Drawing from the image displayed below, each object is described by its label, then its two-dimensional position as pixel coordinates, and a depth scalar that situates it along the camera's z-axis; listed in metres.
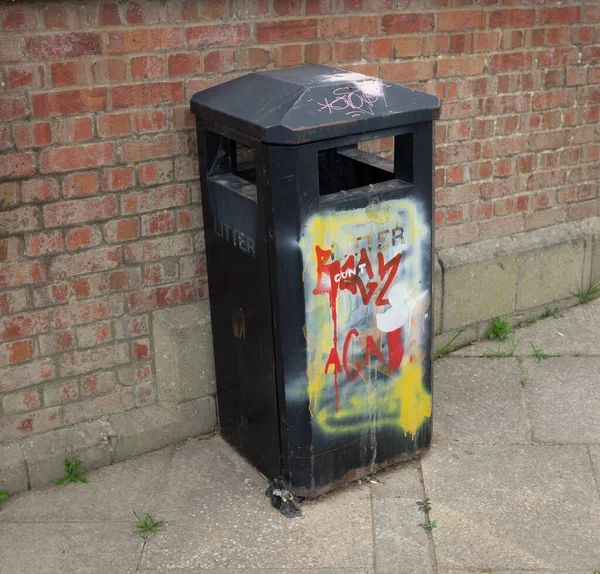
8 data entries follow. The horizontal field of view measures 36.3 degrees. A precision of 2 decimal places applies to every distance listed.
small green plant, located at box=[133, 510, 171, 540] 3.48
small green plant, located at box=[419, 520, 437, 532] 3.47
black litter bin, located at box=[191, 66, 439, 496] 3.25
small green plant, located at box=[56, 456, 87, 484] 3.81
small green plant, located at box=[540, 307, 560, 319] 5.24
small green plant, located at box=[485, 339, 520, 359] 4.83
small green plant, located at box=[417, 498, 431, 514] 3.59
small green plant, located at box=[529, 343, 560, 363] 4.80
